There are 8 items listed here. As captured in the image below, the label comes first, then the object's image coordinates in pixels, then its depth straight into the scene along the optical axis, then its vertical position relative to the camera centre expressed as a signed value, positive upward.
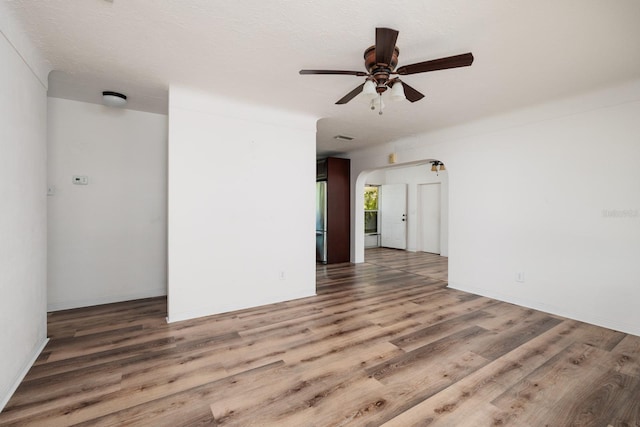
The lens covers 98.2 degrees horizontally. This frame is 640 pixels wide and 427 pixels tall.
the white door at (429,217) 8.07 -0.12
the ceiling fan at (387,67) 1.87 +1.09
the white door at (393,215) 8.58 -0.08
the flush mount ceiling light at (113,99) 3.27 +1.36
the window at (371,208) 9.15 +0.15
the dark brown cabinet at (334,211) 6.43 +0.04
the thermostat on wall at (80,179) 3.59 +0.43
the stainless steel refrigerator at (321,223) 6.46 -0.25
